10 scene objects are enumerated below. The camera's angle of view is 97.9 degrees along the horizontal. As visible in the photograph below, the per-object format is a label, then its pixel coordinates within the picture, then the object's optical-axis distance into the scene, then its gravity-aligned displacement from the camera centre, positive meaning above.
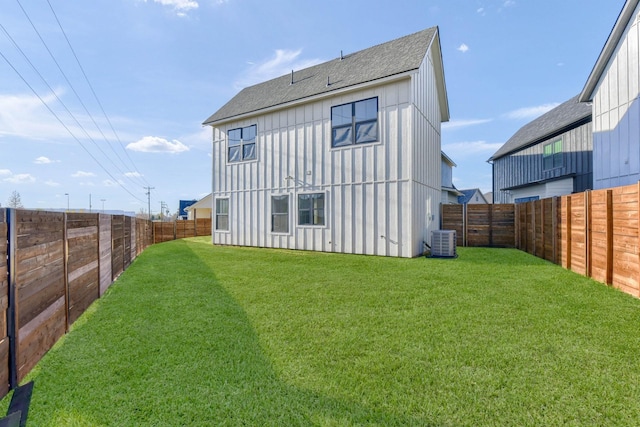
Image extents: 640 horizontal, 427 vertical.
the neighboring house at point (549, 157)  12.82 +3.33
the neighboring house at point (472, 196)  26.58 +2.08
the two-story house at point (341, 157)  8.79 +2.22
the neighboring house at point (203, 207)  30.37 +1.02
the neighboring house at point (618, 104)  7.83 +3.51
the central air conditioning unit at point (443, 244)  8.65 -0.84
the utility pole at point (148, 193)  54.61 +4.60
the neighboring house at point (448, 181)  19.34 +2.75
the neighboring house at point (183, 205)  40.56 +1.66
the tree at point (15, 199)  37.38 +2.29
